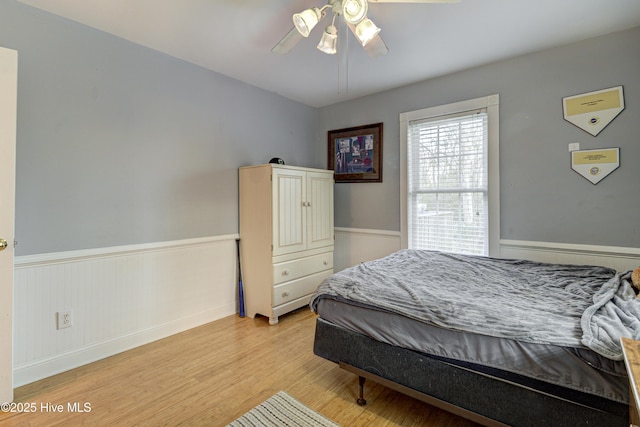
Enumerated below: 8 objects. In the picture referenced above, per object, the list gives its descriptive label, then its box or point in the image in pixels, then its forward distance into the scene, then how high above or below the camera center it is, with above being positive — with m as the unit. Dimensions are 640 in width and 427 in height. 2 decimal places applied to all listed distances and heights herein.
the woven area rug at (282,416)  1.56 -1.12
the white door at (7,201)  1.68 +0.08
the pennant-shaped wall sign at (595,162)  2.26 +0.36
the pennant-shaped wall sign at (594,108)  2.26 +0.78
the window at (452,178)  2.80 +0.33
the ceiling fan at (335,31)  1.61 +1.08
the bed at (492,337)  1.12 -0.58
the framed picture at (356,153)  3.55 +0.73
